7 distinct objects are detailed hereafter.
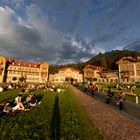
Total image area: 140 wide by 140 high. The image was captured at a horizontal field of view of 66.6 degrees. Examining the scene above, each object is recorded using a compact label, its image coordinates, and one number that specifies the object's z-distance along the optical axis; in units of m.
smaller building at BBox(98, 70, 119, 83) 54.18
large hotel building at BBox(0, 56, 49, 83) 52.94
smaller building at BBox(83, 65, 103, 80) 62.09
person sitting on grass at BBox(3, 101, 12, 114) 6.63
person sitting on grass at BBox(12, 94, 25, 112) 7.21
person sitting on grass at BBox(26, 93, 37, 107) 8.53
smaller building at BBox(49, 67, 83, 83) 65.49
